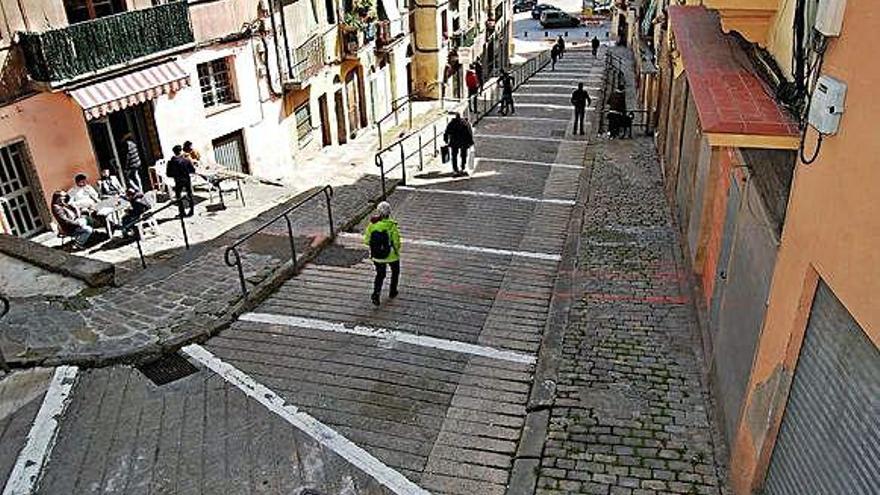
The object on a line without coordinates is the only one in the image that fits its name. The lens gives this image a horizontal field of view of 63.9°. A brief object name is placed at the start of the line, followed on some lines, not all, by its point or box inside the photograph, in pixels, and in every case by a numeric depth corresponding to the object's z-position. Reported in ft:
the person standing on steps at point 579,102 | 62.75
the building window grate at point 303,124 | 73.72
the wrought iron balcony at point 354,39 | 79.56
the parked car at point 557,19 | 179.01
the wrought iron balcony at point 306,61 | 67.72
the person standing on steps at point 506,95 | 73.56
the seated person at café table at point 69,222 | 40.88
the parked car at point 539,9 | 192.59
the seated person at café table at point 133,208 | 41.95
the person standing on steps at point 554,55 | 111.75
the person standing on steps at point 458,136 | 49.34
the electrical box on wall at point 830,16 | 14.07
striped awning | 45.73
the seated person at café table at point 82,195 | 42.85
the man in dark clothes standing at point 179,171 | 43.88
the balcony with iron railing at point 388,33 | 88.17
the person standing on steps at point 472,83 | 85.88
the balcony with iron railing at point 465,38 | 113.70
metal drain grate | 25.49
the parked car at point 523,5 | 216.95
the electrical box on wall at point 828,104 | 14.05
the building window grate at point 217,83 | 59.16
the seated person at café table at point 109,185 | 45.32
